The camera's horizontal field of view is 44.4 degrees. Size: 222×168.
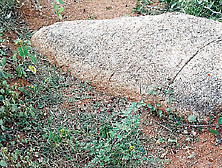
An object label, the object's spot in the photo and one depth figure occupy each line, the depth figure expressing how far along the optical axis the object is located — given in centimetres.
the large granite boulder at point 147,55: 292
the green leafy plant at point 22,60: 275
